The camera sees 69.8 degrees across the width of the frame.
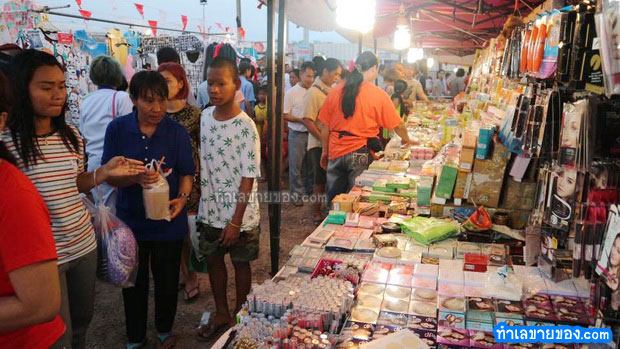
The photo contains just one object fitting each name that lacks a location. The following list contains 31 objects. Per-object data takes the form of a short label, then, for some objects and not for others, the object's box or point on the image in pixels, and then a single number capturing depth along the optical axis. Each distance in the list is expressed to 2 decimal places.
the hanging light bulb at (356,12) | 3.94
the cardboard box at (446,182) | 2.95
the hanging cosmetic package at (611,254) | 1.34
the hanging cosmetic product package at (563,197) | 1.67
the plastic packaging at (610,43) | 1.21
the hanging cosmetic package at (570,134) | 1.61
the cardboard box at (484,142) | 2.84
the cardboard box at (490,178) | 2.86
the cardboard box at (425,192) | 3.15
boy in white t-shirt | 2.78
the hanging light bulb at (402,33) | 5.66
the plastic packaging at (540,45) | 2.02
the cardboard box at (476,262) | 2.22
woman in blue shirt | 2.55
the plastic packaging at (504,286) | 1.92
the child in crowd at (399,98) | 7.88
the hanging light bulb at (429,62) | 17.73
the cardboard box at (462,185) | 2.94
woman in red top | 1.14
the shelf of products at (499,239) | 1.53
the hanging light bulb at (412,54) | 11.03
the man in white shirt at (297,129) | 5.96
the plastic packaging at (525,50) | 2.36
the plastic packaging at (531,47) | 2.16
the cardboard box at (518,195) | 2.84
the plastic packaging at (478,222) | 2.70
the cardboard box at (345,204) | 3.22
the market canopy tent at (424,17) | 5.35
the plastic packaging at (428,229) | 2.63
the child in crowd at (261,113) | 7.16
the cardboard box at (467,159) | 2.90
